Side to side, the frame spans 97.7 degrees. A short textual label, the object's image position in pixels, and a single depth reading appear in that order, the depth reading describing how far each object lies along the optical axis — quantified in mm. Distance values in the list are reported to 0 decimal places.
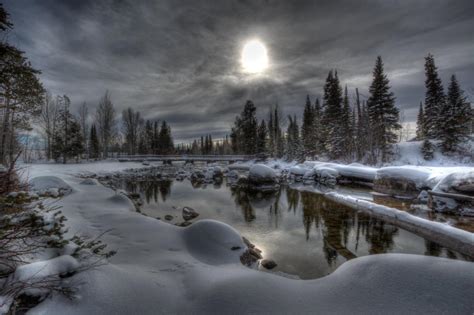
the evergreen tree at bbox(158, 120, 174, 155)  54156
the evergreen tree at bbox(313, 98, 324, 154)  33031
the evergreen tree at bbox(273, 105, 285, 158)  47184
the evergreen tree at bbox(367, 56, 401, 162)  25484
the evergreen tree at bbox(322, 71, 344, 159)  29375
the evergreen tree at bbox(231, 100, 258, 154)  43781
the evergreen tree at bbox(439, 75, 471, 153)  22625
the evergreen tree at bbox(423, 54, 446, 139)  24158
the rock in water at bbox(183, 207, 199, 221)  8818
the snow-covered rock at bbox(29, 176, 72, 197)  9816
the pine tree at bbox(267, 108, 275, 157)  50812
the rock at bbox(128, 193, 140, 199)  12762
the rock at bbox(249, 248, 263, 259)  5141
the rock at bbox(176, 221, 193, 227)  7688
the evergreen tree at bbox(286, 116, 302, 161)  39075
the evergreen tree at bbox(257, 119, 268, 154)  42000
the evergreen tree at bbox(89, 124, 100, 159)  44344
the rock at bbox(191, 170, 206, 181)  21727
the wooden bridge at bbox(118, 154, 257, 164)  40203
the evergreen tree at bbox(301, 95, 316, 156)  35531
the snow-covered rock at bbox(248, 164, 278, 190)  17281
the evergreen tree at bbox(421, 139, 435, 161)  23938
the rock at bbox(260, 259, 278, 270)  4922
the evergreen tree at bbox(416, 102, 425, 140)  38806
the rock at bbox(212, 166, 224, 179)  22609
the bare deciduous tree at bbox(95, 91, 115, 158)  39219
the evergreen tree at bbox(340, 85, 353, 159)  29312
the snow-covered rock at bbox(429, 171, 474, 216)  7430
